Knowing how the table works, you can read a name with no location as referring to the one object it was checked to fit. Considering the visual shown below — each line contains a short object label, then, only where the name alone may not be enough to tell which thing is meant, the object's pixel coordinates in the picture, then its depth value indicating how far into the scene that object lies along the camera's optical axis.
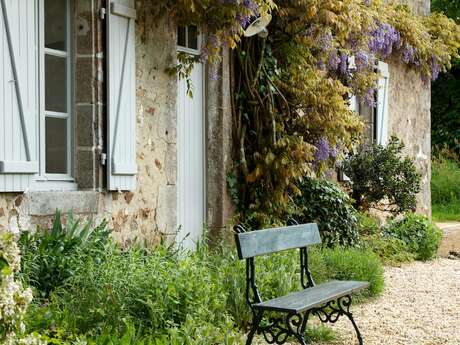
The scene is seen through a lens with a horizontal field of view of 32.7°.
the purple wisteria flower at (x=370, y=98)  9.98
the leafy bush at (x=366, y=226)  9.51
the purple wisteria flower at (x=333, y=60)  8.71
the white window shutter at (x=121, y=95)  6.27
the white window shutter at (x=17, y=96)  5.43
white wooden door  7.50
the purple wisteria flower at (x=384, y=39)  10.19
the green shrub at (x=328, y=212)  8.36
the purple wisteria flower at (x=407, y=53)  11.59
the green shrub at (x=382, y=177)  9.78
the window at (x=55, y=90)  5.94
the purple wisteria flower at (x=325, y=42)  8.21
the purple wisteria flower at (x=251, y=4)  6.80
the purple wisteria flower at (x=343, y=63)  9.23
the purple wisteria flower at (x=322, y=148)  8.36
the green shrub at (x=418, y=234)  9.92
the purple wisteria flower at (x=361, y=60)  9.56
